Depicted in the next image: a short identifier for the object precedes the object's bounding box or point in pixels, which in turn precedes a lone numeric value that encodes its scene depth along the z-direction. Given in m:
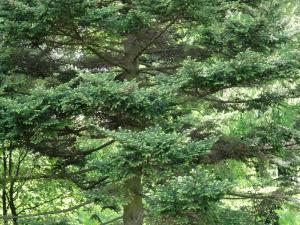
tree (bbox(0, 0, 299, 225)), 7.58
